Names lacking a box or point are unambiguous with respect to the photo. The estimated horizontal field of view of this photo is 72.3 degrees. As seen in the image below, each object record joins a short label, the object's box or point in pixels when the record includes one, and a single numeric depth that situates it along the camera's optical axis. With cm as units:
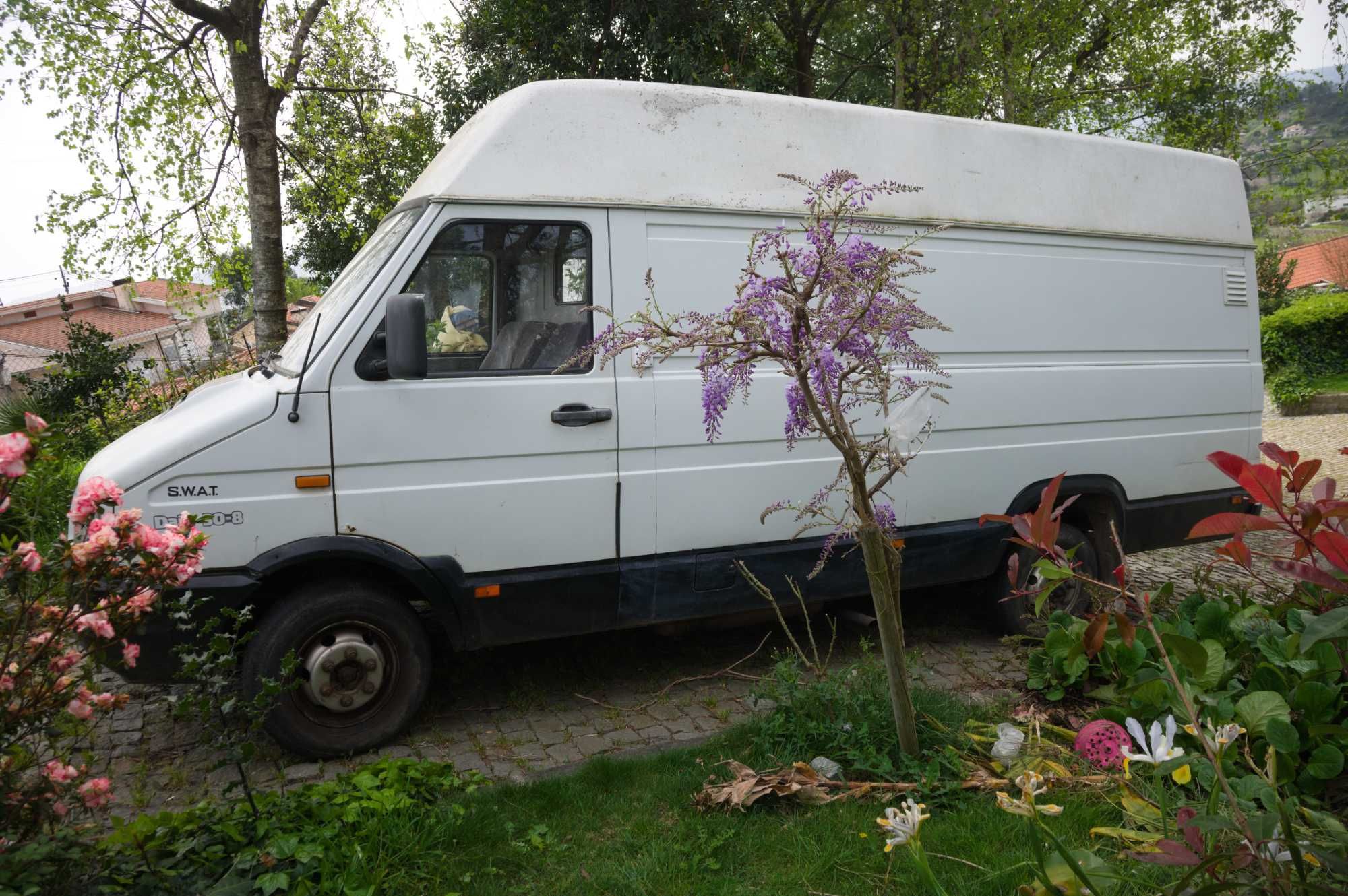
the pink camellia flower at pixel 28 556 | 228
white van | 386
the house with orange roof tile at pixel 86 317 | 3994
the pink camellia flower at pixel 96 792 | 243
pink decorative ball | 311
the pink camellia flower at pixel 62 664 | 233
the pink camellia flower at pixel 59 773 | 232
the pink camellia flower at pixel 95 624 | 231
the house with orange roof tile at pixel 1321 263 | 2986
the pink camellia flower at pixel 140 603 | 238
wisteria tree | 286
